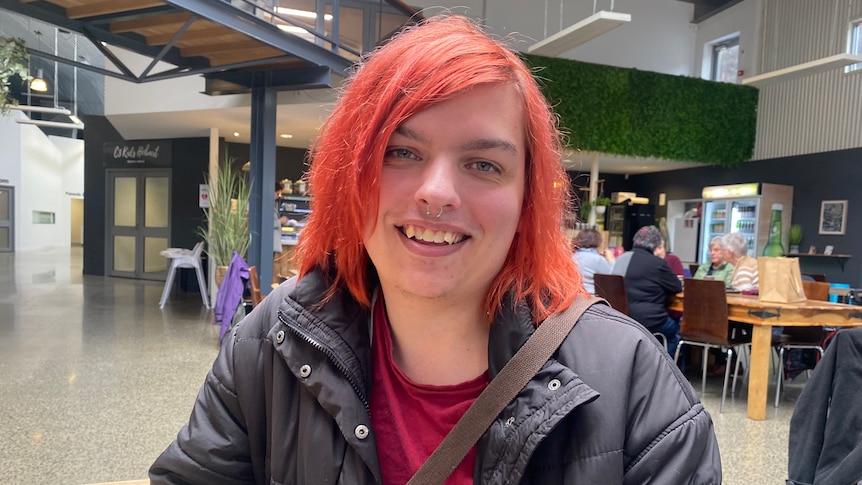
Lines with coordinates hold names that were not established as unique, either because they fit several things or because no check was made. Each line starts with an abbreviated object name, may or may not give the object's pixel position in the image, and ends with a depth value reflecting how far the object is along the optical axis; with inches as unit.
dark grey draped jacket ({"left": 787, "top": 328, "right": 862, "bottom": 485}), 85.0
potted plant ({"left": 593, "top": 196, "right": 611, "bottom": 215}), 426.9
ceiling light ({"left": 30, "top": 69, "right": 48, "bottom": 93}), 450.6
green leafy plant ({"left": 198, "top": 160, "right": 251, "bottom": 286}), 235.0
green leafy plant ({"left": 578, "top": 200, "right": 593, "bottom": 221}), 417.9
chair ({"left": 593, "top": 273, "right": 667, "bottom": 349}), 176.9
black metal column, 249.0
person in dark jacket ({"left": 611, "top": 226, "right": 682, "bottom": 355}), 177.9
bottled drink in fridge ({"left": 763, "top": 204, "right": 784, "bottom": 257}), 364.9
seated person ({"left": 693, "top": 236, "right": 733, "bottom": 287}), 207.9
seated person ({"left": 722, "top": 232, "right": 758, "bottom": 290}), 192.2
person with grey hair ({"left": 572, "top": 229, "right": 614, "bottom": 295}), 201.4
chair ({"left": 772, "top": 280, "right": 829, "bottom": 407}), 163.2
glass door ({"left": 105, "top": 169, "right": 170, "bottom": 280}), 421.7
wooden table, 148.5
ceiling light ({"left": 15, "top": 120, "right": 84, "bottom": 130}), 463.8
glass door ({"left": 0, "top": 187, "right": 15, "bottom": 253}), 680.4
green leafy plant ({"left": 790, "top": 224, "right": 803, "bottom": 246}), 383.6
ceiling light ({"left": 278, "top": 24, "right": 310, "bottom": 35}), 233.7
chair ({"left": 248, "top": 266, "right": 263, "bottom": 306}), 187.8
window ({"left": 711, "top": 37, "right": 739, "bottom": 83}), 455.4
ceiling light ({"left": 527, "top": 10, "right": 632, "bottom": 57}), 249.0
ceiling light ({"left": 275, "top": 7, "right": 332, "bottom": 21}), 210.2
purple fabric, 207.6
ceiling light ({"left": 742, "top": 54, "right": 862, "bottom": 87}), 264.8
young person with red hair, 28.6
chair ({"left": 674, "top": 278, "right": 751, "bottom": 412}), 156.9
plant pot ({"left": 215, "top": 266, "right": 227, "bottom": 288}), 230.4
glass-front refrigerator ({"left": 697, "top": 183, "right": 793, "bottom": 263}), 386.9
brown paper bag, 155.9
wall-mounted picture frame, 358.3
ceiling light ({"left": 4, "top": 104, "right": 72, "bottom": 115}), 396.9
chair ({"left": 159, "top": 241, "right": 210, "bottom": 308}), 306.6
